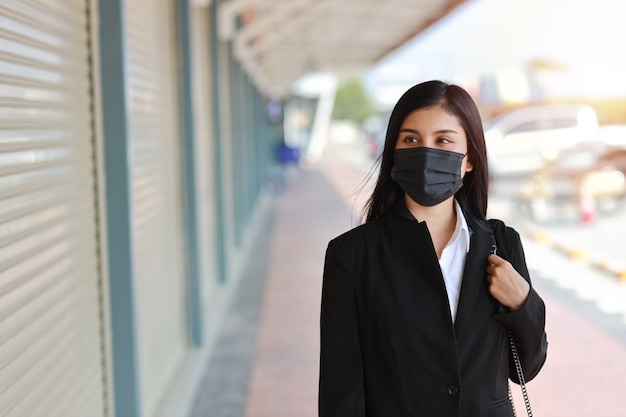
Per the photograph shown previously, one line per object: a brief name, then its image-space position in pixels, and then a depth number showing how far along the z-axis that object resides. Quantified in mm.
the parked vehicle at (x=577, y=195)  12852
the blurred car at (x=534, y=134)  20219
